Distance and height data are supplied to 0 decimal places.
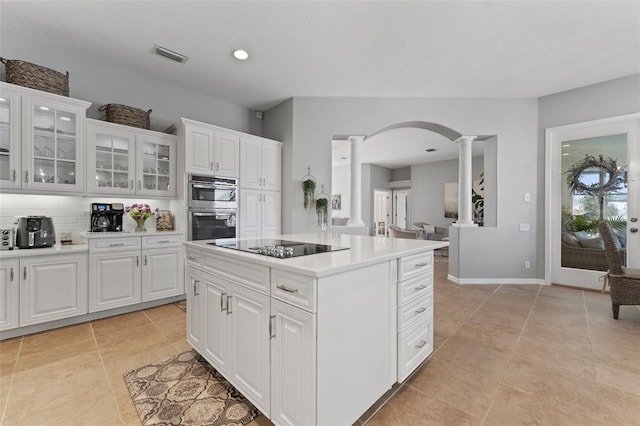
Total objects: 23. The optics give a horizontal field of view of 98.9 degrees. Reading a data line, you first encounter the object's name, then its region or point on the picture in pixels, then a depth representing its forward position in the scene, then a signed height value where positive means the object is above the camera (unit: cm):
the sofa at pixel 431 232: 820 -58
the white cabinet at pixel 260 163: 391 +73
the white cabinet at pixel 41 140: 241 +66
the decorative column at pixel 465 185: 440 +46
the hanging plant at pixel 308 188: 415 +37
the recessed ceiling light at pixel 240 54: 300 +176
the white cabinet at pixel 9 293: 229 -70
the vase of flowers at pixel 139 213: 325 -2
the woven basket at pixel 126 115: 309 +112
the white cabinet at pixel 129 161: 294 +59
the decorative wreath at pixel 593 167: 370 +54
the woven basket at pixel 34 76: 251 +127
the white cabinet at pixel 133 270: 276 -64
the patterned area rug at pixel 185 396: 146 -110
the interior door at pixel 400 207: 1012 +21
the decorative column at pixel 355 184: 440 +47
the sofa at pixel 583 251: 381 -54
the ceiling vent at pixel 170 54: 293 +175
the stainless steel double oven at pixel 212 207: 339 +6
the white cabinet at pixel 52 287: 239 -70
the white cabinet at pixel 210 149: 336 +81
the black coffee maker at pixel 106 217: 303 -7
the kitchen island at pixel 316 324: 117 -58
